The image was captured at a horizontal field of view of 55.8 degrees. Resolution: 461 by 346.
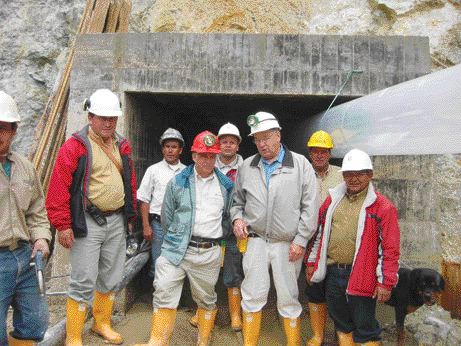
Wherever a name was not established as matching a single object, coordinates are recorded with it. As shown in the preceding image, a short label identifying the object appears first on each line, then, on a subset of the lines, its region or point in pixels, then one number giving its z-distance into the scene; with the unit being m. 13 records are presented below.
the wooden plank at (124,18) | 6.75
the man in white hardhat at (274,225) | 3.54
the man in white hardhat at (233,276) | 4.25
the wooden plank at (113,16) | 6.48
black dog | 3.46
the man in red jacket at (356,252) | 3.17
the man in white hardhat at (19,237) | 2.76
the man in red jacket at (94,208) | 3.47
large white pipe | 2.24
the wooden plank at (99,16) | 6.22
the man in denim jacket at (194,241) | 3.61
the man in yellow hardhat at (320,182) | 3.89
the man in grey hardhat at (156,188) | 4.65
